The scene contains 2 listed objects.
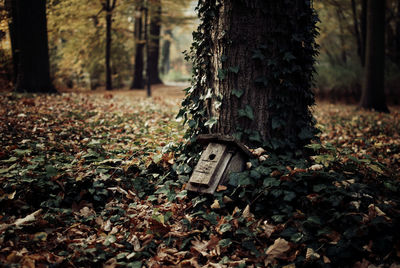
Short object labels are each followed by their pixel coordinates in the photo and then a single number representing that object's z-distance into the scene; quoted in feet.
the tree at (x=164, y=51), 101.31
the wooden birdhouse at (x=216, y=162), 9.30
